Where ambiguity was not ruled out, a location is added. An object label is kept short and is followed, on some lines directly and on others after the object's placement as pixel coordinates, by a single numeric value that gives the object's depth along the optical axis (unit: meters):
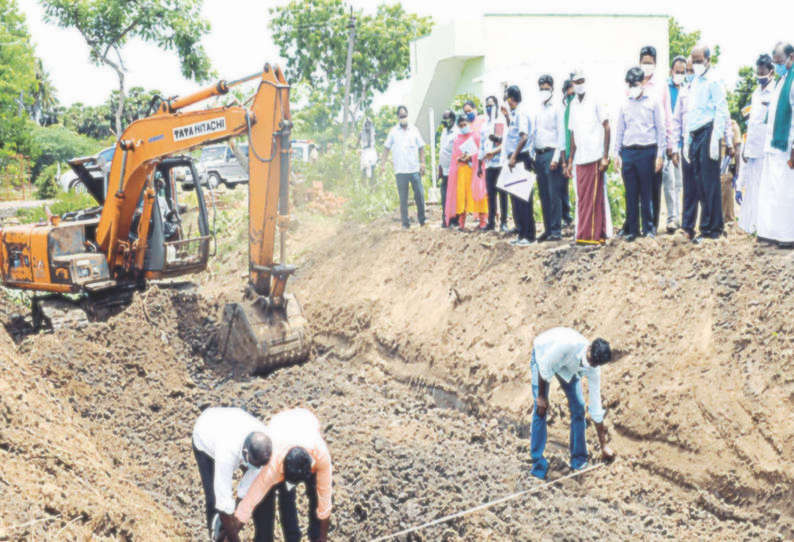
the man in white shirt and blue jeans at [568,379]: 6.00
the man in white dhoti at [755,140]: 7.95
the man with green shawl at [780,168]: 7.05
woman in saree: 11.48
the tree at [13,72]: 26.30
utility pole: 24.77
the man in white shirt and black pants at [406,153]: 11.97
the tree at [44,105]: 47.09
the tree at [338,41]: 36.00
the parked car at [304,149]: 22.93
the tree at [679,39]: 30.72
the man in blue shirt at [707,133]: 7.82
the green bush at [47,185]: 27.88
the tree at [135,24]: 22.50
